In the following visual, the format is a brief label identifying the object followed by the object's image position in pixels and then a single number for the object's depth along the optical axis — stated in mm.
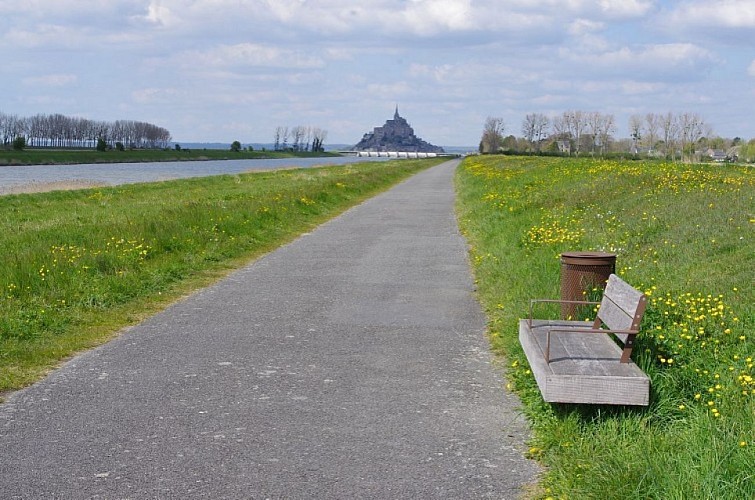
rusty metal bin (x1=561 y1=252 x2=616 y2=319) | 7562
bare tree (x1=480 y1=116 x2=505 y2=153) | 147000
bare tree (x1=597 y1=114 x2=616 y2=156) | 99438
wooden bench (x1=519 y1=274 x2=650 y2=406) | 4984
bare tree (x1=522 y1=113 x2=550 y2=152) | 122562
